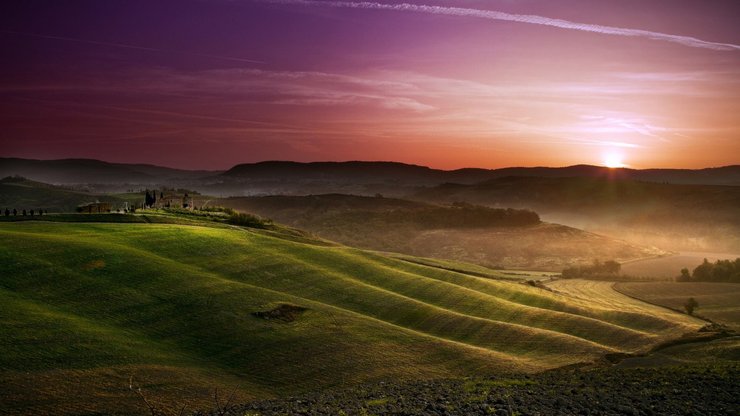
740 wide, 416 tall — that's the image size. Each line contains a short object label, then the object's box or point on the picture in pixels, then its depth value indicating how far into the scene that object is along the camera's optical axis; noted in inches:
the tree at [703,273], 5974.4
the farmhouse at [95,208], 3499.0
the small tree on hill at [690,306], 3895.2
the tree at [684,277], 6003.9
